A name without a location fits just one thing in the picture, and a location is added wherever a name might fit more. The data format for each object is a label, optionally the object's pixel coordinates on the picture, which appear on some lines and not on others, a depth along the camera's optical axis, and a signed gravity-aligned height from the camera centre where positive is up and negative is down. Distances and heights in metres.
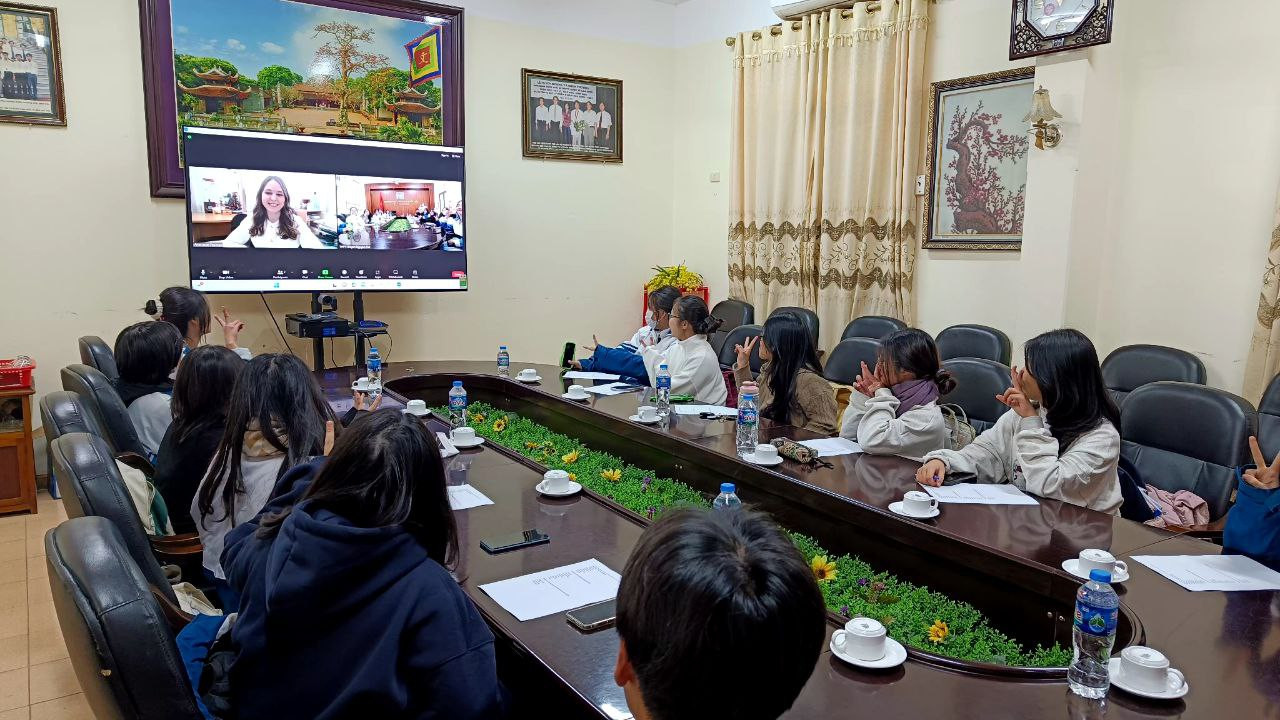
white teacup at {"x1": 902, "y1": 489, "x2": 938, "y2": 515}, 2.14 -0.66
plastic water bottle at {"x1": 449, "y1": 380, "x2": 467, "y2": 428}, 3.34 -0.67
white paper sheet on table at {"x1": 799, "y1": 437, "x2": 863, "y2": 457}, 2.79 -0.68
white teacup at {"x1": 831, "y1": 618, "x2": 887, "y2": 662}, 1.42 -0.68
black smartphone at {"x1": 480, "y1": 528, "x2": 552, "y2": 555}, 1.94 -0.71
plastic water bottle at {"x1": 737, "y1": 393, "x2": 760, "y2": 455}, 2.79 -0.60
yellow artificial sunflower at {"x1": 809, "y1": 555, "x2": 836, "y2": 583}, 2.10 -0.82
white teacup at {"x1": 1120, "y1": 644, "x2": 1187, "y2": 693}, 1.31 -0.67
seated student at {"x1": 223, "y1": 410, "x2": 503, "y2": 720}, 1.25 -0.58
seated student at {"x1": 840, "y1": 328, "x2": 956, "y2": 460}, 2.77 -0.53
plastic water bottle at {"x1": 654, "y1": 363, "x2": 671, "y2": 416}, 3.24 -0.57
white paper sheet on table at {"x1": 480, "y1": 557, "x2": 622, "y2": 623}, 1.64 -0.71
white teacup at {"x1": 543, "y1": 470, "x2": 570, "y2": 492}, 2.35 -0.67
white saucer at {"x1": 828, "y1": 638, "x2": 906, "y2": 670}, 1.40 -0.70
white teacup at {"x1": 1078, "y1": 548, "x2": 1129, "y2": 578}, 1.77 -0.67
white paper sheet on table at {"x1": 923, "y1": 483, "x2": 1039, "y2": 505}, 2.28 -0.68
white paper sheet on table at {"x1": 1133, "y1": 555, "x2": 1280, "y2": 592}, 1.73 -0.69
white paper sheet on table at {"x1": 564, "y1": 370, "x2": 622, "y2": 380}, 4.25 -0.68
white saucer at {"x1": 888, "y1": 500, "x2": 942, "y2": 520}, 2.13 -0.69
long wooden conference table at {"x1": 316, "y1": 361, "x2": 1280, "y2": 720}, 1.33 -0.71
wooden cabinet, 4.14 -1.13
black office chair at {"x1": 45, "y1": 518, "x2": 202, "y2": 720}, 1.09 -0.53
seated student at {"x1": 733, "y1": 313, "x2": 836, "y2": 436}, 3.36 -0.55
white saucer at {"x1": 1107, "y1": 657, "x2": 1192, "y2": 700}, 1.30 -0.69
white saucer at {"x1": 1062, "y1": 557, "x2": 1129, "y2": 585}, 1.75 -0.68
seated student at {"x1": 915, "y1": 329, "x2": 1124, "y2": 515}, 2.33 -0.52
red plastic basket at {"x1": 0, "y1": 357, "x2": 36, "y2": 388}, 4.12 -0.69
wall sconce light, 4.07 +0.64
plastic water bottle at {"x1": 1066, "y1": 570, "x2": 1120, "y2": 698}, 1.33 -0.64
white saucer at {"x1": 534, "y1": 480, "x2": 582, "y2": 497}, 2.33 -0.70
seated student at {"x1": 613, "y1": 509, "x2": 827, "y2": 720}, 0.85 -0.39
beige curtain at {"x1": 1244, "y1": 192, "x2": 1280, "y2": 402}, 3.64 -0.38
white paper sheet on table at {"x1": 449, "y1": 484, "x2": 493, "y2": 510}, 2.25 -0.71
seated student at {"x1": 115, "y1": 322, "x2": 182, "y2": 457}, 2.96 -0.49
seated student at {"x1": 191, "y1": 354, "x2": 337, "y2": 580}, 2.02 -0.48
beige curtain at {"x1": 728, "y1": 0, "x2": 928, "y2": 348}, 5.04 +0.54
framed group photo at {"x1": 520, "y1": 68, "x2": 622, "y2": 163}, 6.07 +0.94
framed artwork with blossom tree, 4.56 +0.49
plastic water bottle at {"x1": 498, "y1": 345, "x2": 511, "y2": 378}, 4.53 -0.66
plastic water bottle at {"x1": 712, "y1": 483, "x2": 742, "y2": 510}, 1.94 -0.59
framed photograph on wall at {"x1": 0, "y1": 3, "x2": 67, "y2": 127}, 4.38 +0.90
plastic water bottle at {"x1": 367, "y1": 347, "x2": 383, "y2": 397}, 3.79 -0.65
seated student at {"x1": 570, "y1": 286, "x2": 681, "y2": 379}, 4.32 -0.58
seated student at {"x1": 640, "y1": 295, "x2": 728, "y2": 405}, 4.06 -0.56
